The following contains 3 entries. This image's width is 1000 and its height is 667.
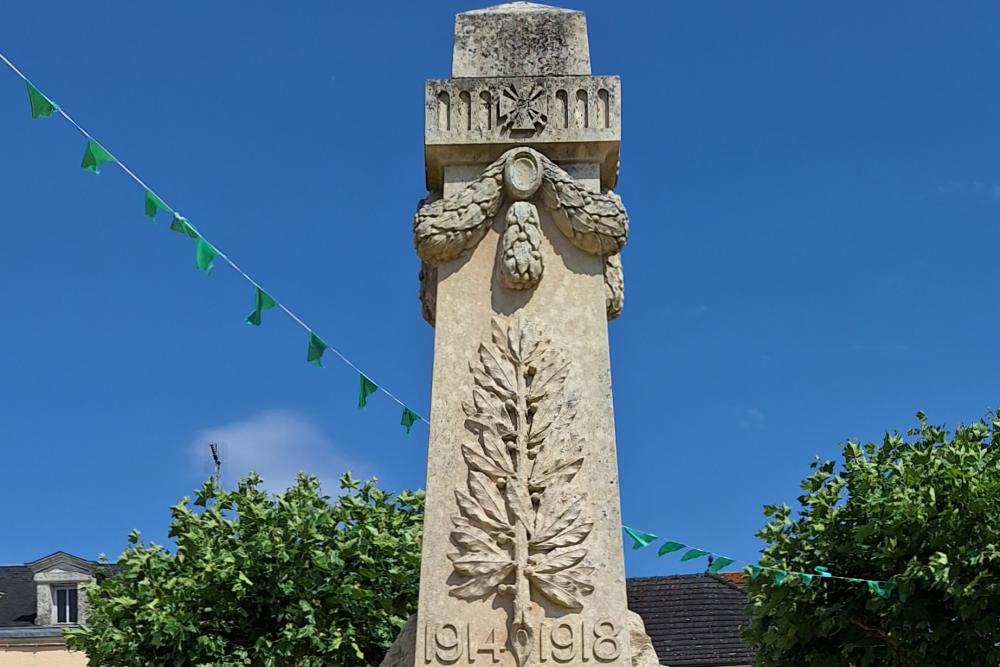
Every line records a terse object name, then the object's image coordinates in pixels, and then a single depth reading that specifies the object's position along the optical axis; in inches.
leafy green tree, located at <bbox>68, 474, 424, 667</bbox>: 732.7
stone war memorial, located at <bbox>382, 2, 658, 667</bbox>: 322.3
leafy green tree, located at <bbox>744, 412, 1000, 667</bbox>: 624.4
